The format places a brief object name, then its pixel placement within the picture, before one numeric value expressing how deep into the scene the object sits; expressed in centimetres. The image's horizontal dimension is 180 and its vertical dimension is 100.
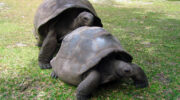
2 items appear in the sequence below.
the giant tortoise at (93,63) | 224
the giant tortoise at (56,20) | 331
